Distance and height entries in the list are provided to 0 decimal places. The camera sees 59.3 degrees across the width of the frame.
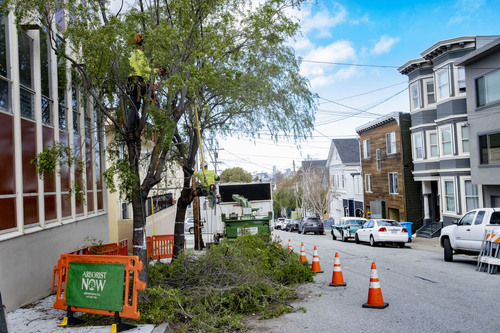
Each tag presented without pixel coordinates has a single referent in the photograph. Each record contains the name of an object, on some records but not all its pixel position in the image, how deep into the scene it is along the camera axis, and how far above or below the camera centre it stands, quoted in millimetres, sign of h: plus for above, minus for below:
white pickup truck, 13188 -1749
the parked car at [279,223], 50850 -4495
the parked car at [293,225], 42944 -3966
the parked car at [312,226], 37281 -3561
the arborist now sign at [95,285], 6977 -1512
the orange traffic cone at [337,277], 10555 -2271
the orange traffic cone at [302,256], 13043 -2177
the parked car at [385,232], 21391 -2543
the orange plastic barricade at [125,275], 6922 -1364
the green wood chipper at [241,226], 16516 -1484
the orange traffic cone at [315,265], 12586 -2334
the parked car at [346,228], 26375 -2759
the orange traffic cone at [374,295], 8320 -2166
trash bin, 25805 -2647
